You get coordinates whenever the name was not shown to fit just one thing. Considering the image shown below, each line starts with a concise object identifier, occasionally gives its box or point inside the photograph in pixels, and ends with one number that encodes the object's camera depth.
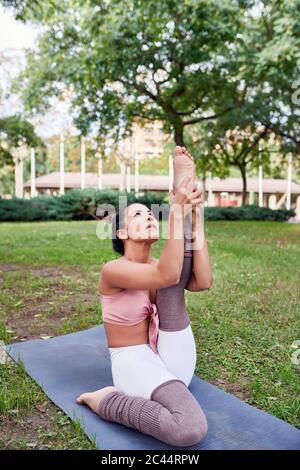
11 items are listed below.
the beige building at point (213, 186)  39.31
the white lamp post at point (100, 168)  31.94
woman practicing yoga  2.02
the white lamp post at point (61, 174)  33.97
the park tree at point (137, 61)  11.52
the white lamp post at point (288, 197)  32.99
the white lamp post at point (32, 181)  35.19
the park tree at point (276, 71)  10.04
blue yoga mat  2.13
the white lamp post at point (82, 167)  32.92
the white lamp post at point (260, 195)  37.56
